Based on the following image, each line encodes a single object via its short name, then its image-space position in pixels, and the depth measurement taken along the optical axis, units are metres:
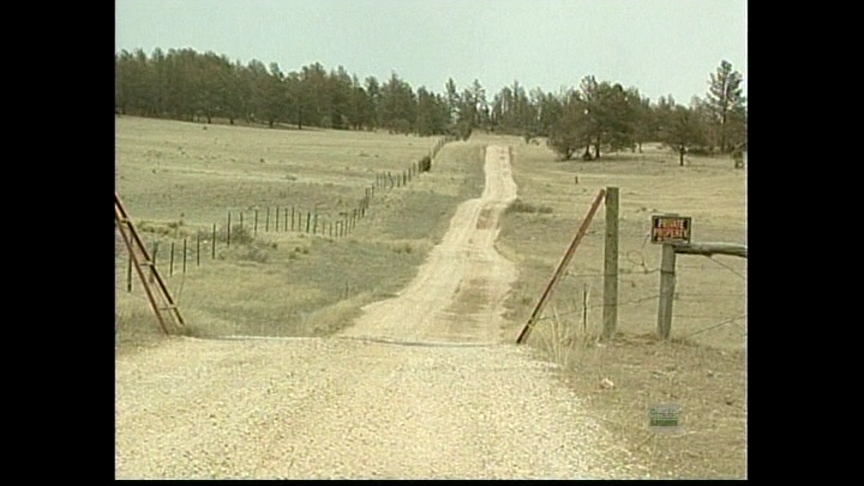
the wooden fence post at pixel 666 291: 14.02
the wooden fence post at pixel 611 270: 14.55
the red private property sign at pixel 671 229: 13.95
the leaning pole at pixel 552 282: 15.22
